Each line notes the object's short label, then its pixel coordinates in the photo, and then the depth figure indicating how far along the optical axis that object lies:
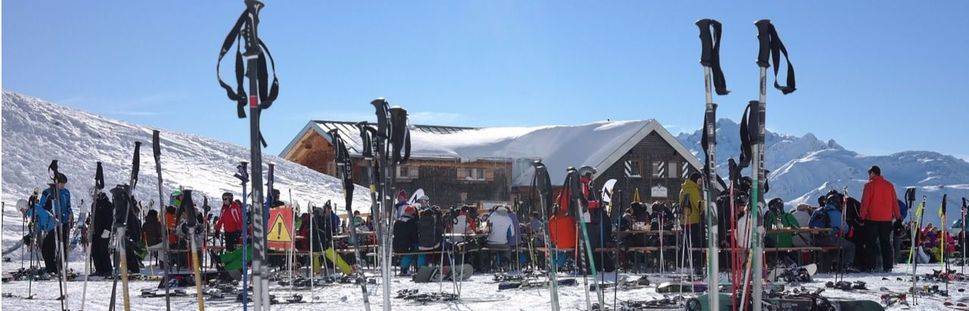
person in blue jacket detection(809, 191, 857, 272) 16.52
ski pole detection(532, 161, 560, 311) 7.03
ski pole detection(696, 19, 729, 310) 5.90
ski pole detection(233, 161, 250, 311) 5.99
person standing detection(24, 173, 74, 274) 13.84
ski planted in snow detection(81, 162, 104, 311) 7.43
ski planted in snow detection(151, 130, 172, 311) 6.56
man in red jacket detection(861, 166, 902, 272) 14.74
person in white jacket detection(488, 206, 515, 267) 18.09
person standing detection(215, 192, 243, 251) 16.30
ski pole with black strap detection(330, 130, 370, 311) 7.02
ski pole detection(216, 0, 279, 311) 5.00
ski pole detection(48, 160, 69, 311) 8.08
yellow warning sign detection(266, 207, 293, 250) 13.44
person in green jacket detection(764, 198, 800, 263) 16.27
